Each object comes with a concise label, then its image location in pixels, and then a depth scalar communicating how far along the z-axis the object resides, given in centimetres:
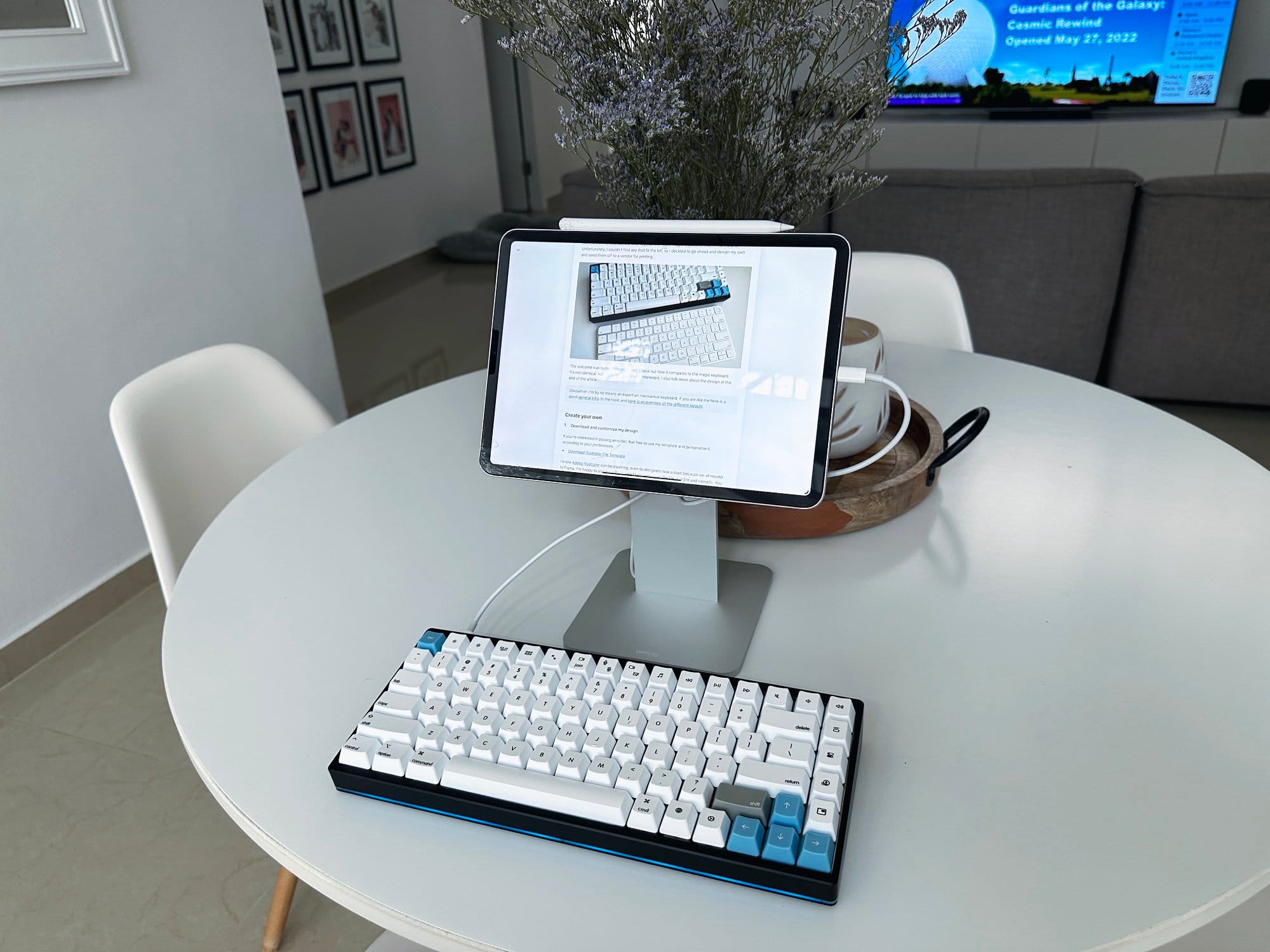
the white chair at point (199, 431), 119
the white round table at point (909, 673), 54
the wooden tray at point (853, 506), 90
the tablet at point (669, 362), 69
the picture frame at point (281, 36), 383
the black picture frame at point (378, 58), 436
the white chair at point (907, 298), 160
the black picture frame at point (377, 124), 451
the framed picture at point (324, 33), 403
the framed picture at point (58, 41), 172
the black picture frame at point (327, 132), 418
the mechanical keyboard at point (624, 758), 55
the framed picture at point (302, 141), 405
